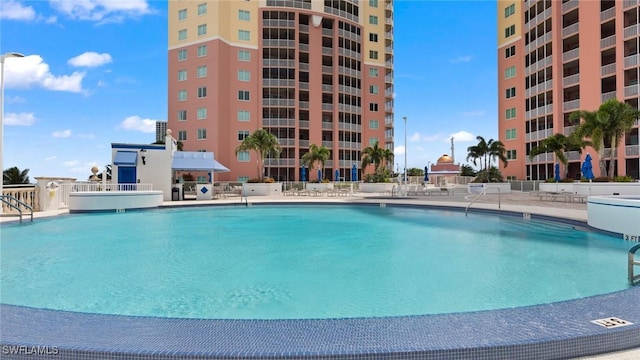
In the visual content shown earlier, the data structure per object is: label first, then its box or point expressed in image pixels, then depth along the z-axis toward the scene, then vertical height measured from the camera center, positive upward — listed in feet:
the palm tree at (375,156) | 148.56 +9.82
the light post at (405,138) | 100.33 +11.43
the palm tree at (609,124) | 75.51 +11.33
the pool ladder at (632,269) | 17.72 -4.45
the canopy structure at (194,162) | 84.43 +4.69
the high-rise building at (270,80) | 148.36 +42.22
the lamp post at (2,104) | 52.06 +11.16
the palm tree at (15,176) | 93.01 +1.94
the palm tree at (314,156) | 138.10 +9.32
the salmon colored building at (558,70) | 106.73 +36.15
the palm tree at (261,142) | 115.44 +12.13
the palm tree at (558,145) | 104.17 +9.58
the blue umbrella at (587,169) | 69.38 +1.89
